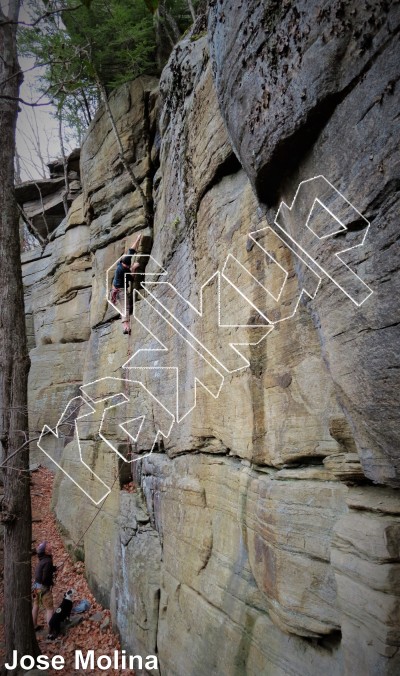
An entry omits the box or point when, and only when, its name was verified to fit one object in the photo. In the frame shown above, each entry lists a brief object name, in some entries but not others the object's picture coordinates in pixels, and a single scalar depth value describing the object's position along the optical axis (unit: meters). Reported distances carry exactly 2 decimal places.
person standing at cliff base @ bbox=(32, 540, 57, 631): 7.60
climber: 9.66
